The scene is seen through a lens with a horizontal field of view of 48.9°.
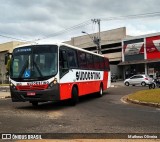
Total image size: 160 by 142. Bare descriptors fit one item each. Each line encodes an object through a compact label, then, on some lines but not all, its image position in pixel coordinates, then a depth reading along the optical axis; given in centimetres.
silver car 2184
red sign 3036
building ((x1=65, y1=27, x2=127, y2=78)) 3580
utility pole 2714
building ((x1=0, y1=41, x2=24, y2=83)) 4366
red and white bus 791
